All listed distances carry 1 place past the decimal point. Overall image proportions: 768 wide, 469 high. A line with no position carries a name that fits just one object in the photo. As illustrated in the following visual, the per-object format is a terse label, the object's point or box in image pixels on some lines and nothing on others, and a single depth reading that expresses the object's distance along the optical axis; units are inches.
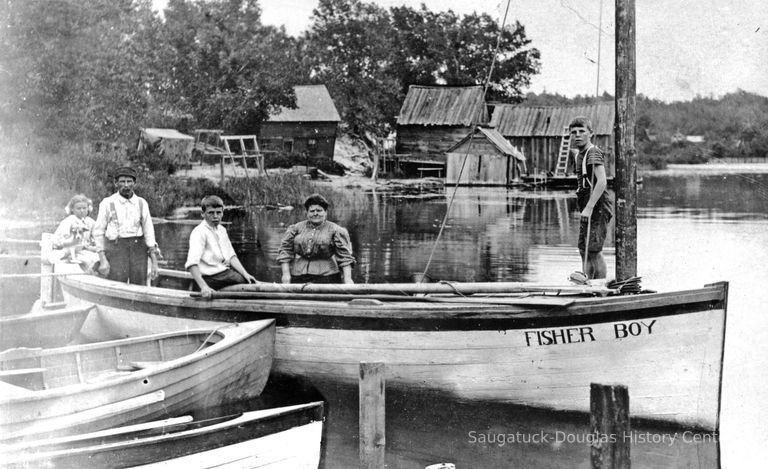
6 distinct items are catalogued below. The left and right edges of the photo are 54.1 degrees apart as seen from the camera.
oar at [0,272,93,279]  326.5
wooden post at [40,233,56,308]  354.6
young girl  358.3
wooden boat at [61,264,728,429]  230.8
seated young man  271.3
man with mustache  328.5
